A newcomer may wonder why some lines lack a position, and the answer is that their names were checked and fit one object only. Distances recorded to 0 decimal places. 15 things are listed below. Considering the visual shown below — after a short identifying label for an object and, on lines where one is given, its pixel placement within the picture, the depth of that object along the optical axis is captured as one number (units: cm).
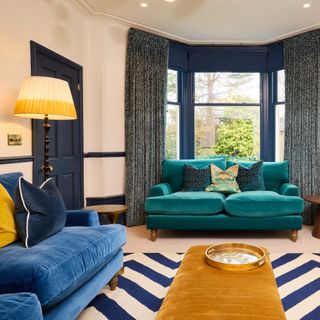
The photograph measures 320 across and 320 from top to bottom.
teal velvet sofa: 355
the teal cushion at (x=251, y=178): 408
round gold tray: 168
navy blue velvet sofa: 119
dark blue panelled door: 312
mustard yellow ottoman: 124
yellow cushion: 189
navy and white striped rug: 206
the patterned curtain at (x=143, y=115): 438
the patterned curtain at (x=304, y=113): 434
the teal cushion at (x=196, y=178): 409
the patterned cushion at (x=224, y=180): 399
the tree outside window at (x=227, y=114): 506
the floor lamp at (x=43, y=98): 246
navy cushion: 189
